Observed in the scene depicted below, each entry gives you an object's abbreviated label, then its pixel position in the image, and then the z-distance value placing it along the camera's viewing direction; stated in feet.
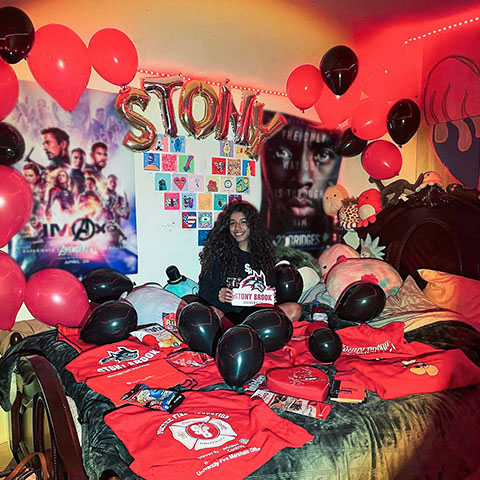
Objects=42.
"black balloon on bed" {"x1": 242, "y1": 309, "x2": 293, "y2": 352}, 6.19
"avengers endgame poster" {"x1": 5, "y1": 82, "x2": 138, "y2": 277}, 8.36
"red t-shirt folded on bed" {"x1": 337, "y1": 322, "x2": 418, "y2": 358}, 6.67
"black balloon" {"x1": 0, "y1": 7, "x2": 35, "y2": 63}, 6.53
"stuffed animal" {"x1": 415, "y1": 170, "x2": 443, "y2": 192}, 9.57
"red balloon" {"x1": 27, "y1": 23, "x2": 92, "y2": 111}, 7.27
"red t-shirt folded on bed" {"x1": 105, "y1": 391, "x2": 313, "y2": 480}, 3.91
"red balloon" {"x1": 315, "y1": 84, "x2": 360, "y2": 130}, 10.55
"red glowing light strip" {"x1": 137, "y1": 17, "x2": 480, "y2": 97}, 9.66
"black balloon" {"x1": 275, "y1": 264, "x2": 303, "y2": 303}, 8.75
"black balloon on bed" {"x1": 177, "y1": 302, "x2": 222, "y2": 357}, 6.25
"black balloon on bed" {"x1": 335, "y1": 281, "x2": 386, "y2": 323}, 7.64
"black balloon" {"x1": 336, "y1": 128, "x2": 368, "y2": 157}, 11.27
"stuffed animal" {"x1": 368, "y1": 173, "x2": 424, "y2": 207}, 10.33
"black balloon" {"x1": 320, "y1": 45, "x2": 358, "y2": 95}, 9.31
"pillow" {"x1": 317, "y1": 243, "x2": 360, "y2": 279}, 10.40
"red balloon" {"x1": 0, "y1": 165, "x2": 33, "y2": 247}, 6.88
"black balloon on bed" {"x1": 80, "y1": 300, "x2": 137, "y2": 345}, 6.39
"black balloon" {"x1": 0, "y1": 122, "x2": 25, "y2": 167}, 7.38
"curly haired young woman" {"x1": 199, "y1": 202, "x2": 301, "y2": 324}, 8.36
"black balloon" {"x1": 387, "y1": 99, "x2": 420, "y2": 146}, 9.81
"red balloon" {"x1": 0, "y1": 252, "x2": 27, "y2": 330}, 7.02
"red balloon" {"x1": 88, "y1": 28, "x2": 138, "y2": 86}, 8.03
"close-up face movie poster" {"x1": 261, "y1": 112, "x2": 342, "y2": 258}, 11.45
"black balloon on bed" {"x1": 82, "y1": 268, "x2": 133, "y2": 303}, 8.16
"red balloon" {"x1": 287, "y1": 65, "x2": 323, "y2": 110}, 10.19
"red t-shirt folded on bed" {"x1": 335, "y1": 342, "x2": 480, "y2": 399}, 5.56
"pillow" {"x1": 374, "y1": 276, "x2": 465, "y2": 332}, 7.25
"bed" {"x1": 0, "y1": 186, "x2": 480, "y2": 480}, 4.26
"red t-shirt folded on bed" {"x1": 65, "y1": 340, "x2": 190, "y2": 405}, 5.31
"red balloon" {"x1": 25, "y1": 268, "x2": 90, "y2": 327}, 7.54
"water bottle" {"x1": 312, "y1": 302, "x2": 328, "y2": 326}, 8.05
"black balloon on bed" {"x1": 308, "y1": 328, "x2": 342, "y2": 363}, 6.17
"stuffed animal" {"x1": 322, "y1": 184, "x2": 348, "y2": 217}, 11.91
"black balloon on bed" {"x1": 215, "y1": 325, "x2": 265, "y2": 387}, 5.25
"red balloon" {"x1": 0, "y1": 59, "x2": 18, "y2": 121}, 6.91
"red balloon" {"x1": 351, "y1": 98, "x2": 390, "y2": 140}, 10.32
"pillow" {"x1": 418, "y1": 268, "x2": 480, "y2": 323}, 7.47
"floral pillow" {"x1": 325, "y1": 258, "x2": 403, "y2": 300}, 8.90
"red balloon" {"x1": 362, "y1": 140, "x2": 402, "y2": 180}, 11.03
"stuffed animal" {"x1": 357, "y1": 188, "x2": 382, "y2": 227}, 10.94
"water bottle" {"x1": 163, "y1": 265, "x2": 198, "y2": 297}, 9.56
